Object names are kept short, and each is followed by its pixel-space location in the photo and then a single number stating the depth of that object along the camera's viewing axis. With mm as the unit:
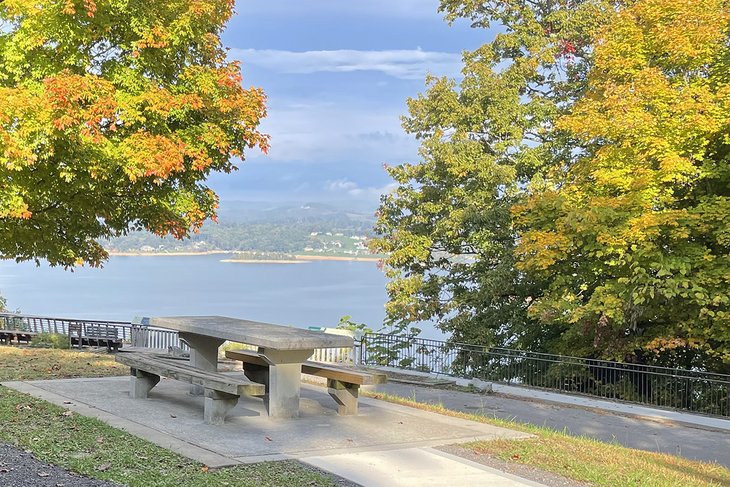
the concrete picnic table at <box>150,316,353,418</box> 8125
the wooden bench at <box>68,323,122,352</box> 21125
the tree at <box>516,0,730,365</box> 16359
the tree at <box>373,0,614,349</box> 23078
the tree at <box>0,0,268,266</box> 12133
